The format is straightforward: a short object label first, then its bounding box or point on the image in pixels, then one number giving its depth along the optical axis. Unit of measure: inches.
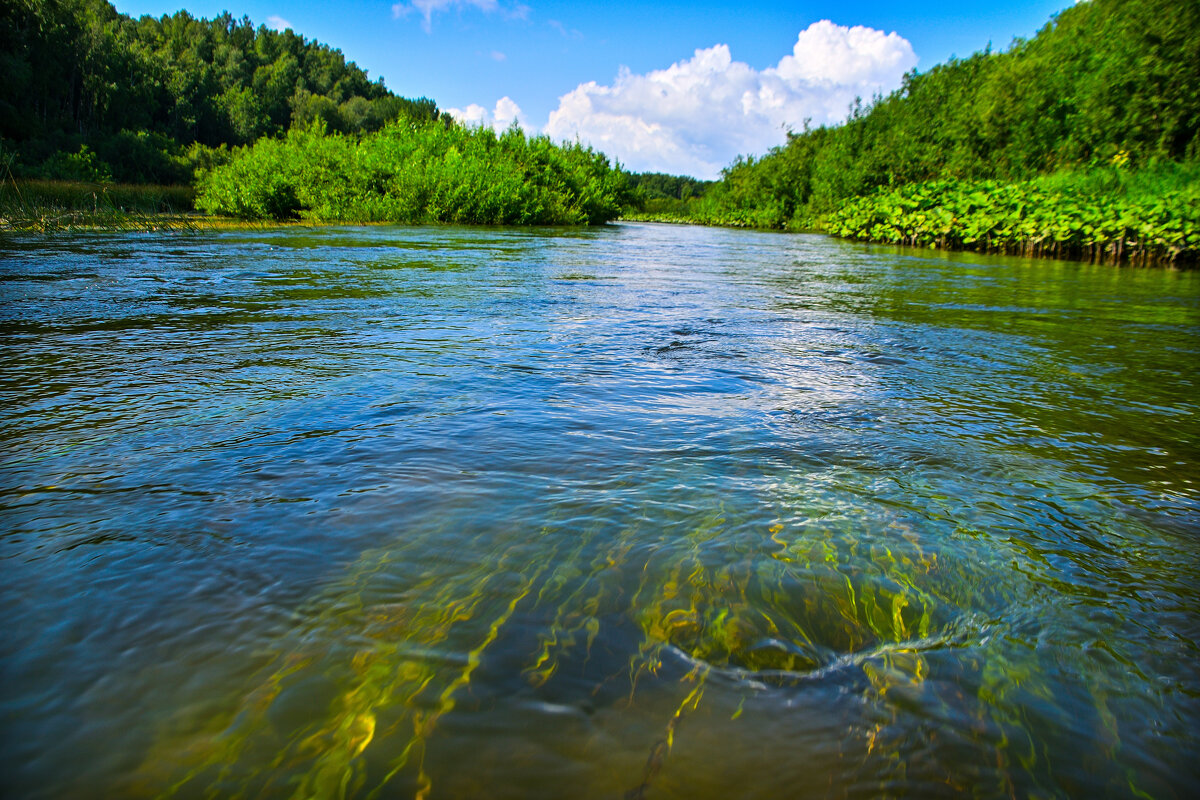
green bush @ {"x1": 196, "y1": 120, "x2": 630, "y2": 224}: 869.8
